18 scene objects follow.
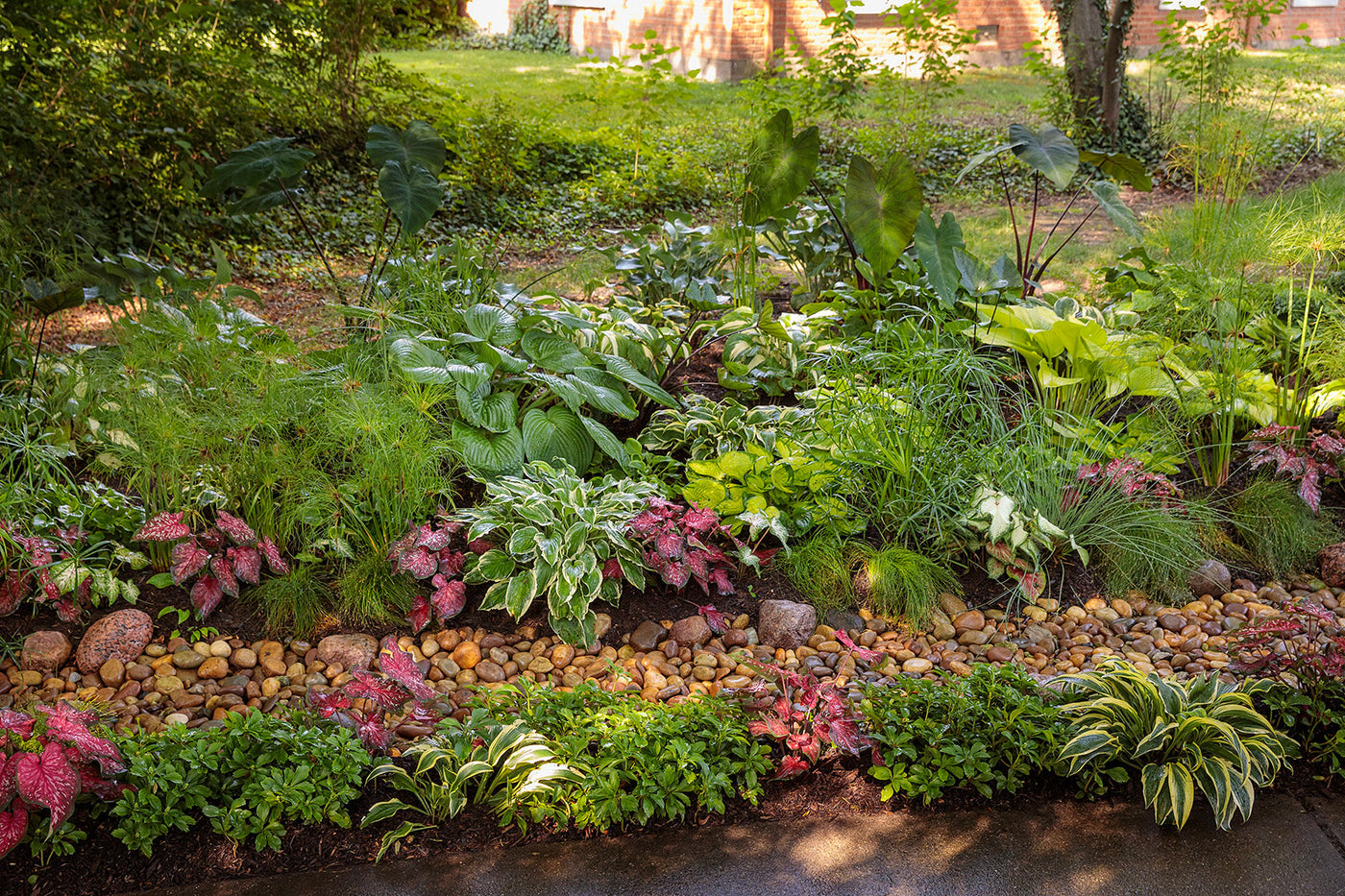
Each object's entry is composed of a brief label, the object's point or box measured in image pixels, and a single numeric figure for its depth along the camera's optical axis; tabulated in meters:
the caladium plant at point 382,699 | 2.13
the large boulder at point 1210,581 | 3.02
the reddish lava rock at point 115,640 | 2.56
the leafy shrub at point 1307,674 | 2.22
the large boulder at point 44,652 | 2.54
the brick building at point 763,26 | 13.45
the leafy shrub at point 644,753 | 2.02
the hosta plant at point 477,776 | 2.00
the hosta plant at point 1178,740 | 2.04
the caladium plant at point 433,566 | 2.67
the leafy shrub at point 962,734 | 2.10
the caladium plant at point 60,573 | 2.58
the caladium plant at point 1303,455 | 3.17
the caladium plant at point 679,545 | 2.74
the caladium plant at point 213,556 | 2.61
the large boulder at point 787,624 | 2.74
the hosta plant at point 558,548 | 2.64
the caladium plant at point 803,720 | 2.11
